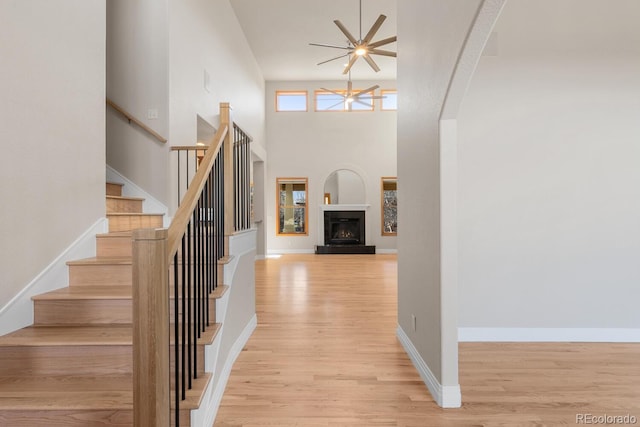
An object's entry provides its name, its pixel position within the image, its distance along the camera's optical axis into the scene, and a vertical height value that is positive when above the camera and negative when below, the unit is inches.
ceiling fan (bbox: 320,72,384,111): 292.6 +103.6
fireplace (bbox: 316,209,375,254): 398.9 -13.7
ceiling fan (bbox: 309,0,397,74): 193.3 +102.4
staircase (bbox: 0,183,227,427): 62.7 -30.1
